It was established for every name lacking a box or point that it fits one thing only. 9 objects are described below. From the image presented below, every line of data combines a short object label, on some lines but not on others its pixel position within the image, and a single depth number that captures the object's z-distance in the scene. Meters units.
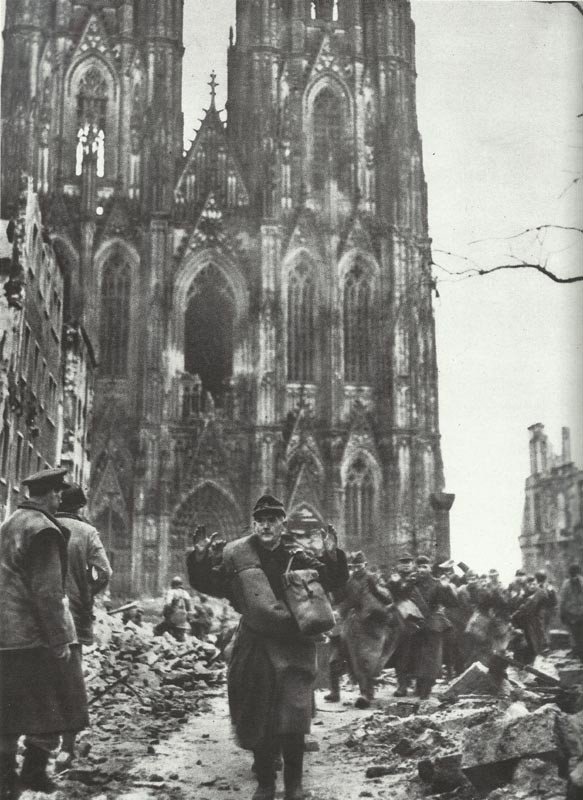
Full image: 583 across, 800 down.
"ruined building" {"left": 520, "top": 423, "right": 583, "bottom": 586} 19.59
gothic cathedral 38.44
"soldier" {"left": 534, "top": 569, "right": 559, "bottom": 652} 17.36
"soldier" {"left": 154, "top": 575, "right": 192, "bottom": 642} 20.73
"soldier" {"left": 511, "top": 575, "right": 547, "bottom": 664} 16.58
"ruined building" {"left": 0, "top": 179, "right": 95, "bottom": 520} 20.55
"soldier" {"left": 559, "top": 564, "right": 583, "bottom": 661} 17.08
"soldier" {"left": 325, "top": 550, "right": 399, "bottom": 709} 13.65
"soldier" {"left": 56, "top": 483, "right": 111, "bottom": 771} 8.00
